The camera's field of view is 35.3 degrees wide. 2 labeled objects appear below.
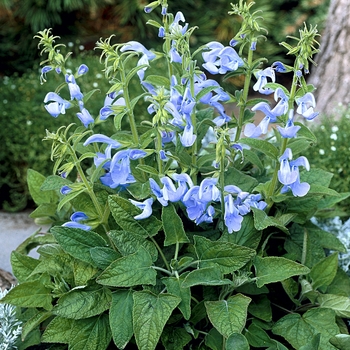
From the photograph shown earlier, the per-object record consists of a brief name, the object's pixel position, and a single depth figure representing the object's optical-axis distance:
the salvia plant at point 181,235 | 1.52
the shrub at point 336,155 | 2.66
